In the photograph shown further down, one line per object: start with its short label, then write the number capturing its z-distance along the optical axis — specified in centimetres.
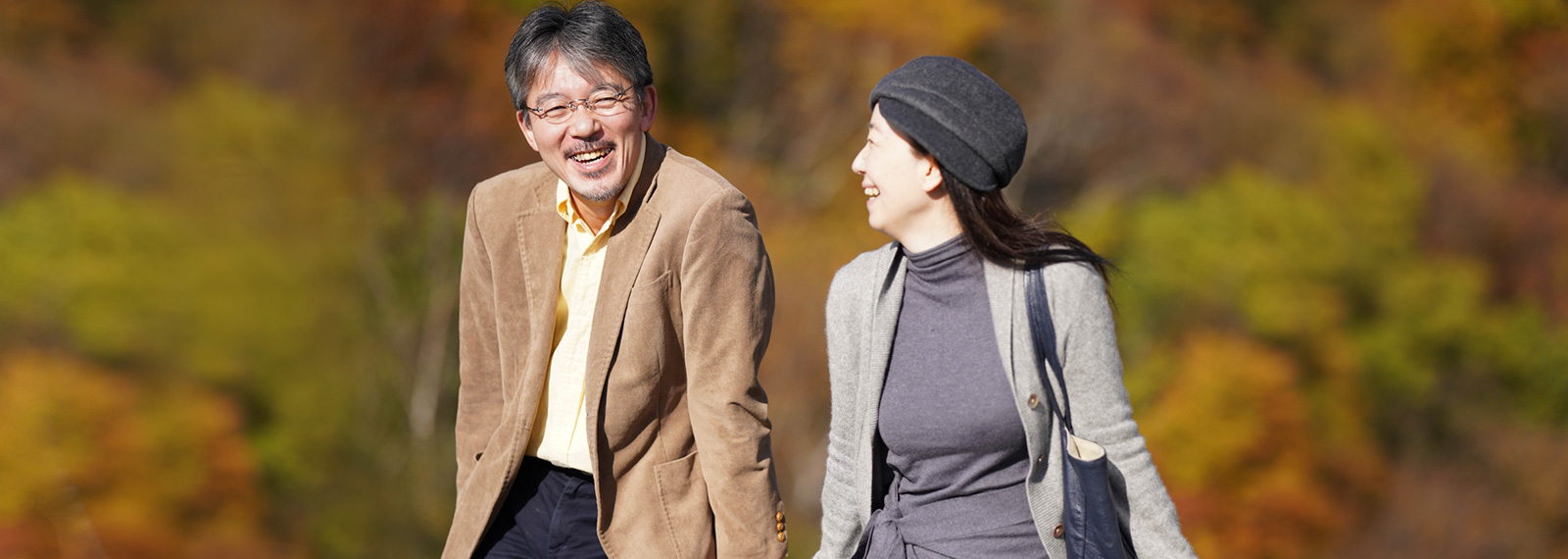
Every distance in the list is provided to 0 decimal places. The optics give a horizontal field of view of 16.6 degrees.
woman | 608
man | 623
